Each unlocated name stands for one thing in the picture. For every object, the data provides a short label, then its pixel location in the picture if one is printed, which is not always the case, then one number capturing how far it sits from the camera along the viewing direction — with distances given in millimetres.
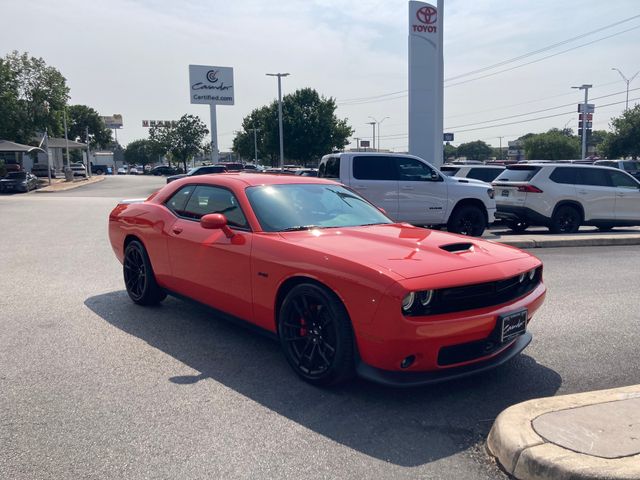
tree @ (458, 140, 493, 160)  115769
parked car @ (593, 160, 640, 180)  30602
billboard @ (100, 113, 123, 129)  166900
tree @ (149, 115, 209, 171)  66500
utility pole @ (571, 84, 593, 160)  49906
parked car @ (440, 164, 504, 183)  18156
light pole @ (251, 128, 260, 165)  72275
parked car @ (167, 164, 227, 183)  26277
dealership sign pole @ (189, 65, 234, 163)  50250
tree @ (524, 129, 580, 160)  67812
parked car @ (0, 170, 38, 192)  34969
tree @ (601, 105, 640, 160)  48531
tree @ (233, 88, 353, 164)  58469
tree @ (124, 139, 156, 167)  123812
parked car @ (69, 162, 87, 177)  60831
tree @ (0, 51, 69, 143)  45500
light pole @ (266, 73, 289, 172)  48312
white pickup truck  12062
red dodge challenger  3650
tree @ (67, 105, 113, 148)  102438
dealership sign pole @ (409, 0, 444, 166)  23922
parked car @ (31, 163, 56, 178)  52938
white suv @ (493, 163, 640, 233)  13047
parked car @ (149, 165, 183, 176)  75612
